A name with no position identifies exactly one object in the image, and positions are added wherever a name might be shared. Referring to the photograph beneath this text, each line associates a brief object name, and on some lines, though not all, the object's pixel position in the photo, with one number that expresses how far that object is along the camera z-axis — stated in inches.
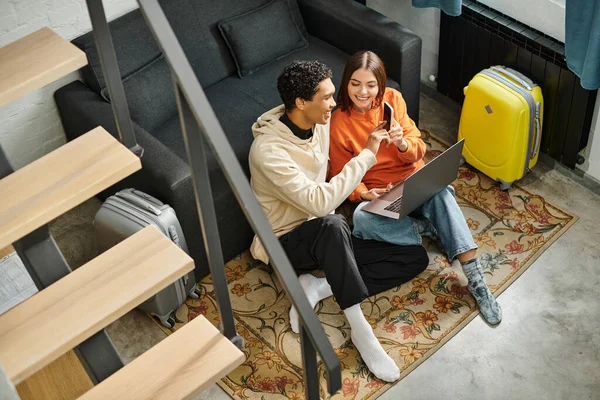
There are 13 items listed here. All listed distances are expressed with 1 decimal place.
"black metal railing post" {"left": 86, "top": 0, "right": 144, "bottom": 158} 84.2
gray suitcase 130.0
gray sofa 139.5
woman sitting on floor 136.3
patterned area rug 131.2
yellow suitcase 150.5
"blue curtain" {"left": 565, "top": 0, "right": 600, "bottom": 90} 134.6
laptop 129.3
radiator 150.7
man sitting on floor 128.9
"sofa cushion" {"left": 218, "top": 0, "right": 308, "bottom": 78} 160.2
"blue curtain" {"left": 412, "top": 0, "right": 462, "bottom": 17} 157.2
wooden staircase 77.0
